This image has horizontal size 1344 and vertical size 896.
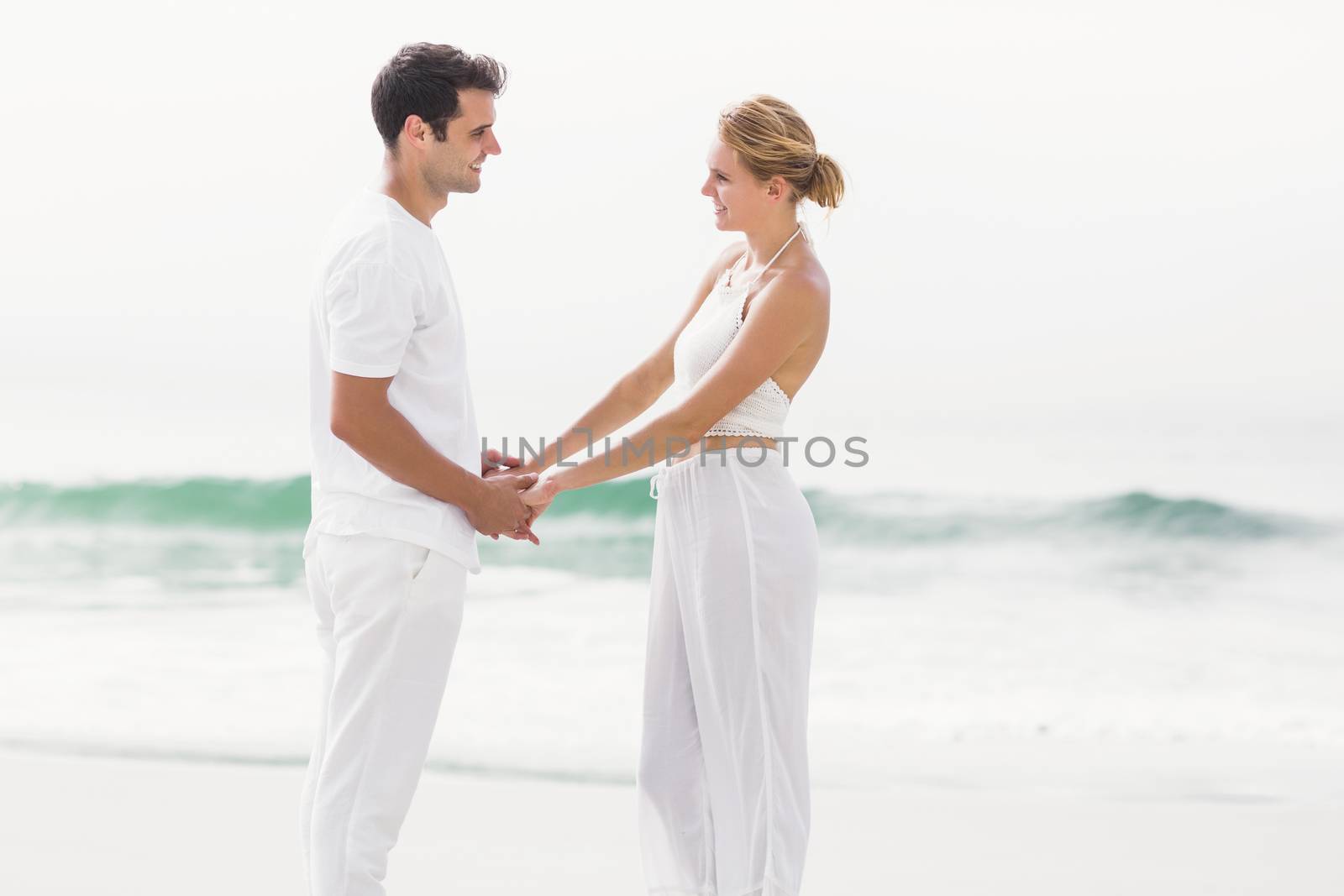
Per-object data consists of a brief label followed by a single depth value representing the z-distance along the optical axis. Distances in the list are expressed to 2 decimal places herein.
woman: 6.19
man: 5.75
